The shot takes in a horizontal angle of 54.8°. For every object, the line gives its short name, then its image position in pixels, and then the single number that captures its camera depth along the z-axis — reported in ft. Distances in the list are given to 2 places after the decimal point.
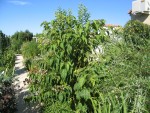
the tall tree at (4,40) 44.21
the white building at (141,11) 54.62
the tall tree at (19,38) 69.77
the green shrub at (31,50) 32.99
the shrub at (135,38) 5.71
